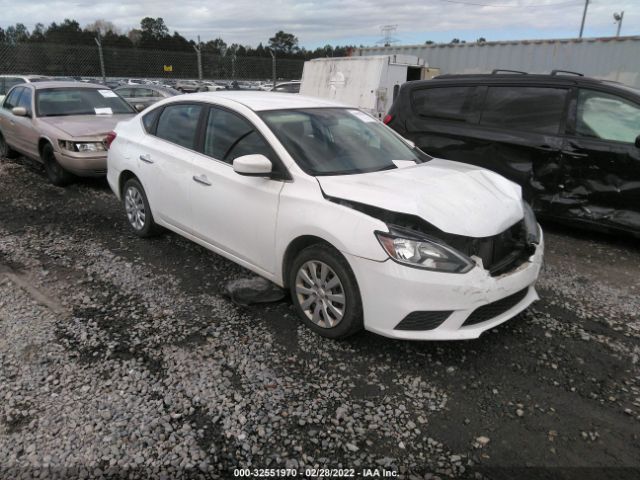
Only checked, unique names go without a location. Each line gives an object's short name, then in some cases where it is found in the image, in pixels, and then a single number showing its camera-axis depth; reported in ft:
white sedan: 9.83
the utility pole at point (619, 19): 125.39
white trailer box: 47.73
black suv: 16.96
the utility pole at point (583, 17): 137.10
